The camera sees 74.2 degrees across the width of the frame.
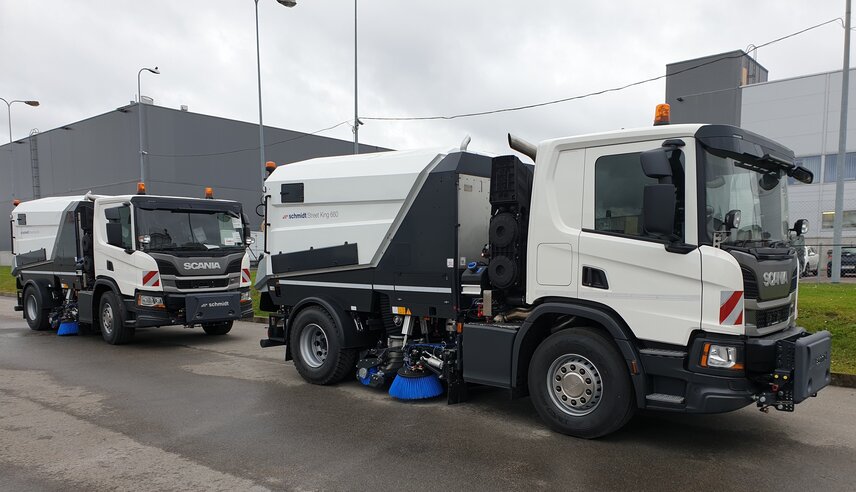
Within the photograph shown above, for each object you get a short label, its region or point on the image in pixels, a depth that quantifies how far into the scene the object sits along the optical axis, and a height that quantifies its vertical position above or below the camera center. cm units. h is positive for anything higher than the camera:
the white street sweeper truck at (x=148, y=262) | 984 -75
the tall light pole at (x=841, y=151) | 1531 +195
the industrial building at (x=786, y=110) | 3247 +703
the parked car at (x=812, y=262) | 1959 -161
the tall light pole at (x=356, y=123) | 1947 +339
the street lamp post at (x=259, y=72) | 2116 +563
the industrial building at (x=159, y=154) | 3575 +472
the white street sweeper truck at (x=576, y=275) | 430 -49
